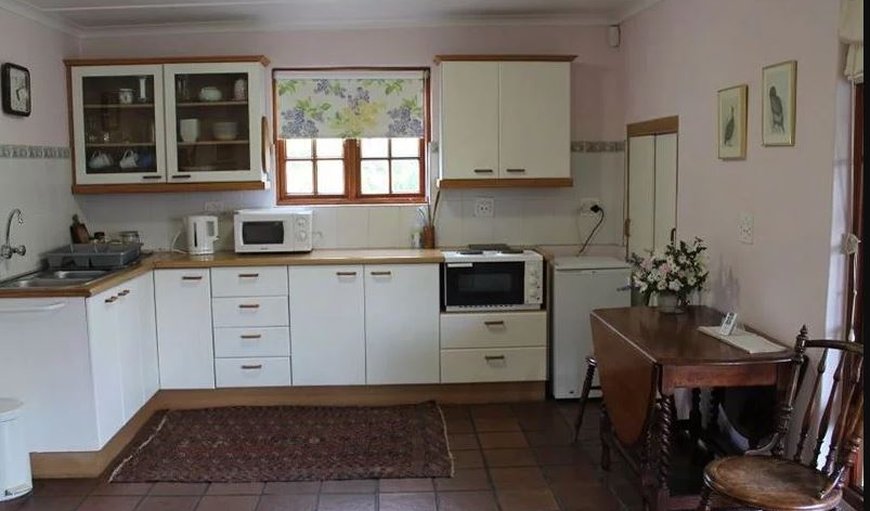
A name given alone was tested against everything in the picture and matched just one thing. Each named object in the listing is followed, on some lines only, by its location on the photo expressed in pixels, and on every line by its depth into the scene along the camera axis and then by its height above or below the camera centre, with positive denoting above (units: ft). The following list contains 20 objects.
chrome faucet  12.76 -0.80
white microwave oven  15.42 -0.65
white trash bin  10.97 -3.55
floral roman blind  16.10 +1.89
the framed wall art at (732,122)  10.87 +0.99
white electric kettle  15.67 -0.69
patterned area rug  12.07 -4.04
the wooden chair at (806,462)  7.70 -2.82
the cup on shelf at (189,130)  15.61 +1.31
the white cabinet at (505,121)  15.35 +1.43
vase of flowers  11.23 -1.14
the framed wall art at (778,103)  9.68 +1.12
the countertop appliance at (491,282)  14.89 -1.59
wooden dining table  9.23 -2.14
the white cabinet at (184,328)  14.73 -2.40
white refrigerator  14.90 -1.97
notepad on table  9.51 -1.79
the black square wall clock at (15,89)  12.92 +1.80
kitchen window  16.10 +1.23
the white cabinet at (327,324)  14.87 -2.36
